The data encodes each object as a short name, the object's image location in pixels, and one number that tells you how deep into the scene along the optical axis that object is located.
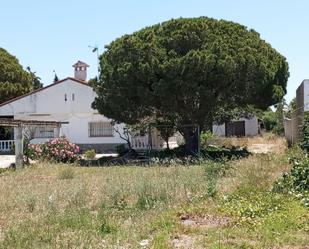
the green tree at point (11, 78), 43.53
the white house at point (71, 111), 39.22
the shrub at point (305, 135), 17.13
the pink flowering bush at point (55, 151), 27.84
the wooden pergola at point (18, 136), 25.52
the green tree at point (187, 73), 26.20
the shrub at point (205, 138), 36.62
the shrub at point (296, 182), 11.24
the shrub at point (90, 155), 32.25
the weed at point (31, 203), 11.17
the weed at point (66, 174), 19.00
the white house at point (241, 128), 56.56
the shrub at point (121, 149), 33.02
